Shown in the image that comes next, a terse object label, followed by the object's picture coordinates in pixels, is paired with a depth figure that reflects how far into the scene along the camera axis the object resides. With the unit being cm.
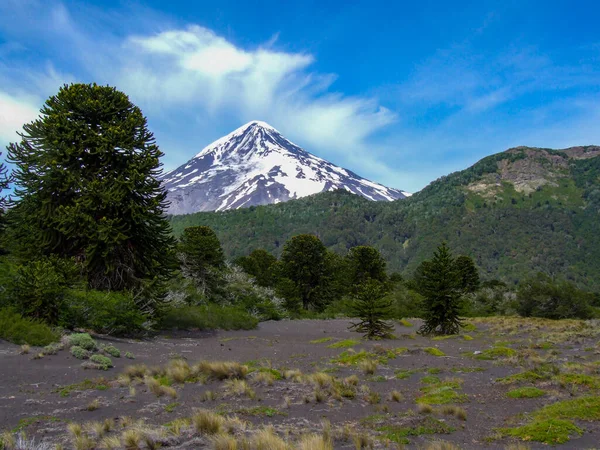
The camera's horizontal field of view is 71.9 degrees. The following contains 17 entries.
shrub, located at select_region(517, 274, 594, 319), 3950
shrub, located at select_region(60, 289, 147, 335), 1395
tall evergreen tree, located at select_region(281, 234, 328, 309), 4059
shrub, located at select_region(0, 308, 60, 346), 1130
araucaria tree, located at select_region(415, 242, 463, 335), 2156
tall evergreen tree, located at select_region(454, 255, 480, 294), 5084
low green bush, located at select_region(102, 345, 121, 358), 1120
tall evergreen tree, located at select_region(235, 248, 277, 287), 4656
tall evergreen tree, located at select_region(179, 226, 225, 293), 2694
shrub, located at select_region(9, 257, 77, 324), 1260
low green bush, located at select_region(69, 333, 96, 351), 1114
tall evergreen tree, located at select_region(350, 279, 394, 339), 2042
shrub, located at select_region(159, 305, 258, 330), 2030
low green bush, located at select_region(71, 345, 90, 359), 1044
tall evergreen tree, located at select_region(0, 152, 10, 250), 1767
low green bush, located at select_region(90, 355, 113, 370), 989
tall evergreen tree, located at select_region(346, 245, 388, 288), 4317
